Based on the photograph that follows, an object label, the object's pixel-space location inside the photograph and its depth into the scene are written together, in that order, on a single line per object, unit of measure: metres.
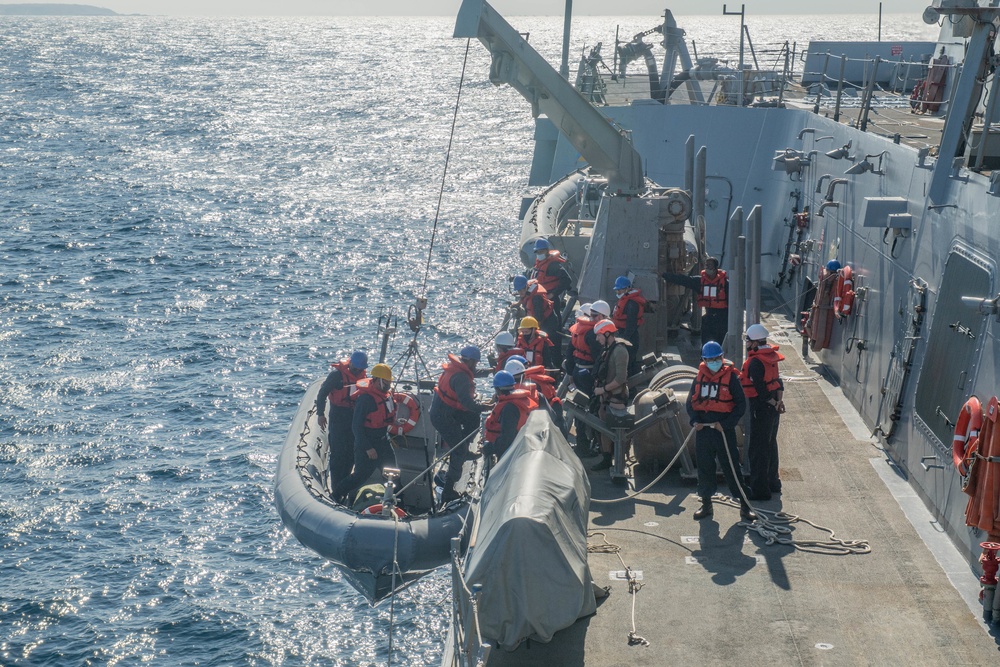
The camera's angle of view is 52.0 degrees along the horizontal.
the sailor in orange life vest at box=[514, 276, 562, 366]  13.34
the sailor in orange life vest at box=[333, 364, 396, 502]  11.22
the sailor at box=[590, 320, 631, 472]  10.30
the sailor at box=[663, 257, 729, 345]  13.20
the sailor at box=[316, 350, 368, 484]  11.71
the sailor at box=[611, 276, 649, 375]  11.72
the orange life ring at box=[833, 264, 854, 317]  12.83
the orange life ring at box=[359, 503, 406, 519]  10.95
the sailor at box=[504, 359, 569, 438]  9.98
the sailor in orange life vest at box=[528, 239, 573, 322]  14.55
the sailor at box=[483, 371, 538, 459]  9.38
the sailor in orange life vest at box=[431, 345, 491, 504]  10.81
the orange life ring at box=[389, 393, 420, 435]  11.53
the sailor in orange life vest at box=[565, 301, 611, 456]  10.82
